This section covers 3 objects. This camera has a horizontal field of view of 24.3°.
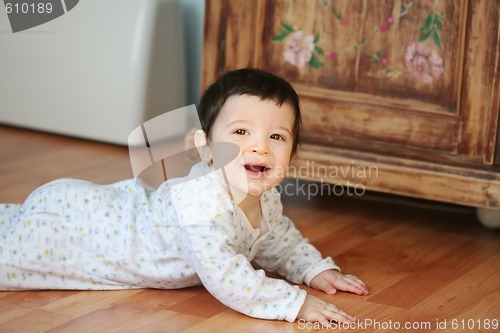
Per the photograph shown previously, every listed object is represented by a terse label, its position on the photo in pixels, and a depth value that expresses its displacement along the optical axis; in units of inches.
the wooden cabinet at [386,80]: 69.7
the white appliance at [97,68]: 91.5
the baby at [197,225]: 58.8
